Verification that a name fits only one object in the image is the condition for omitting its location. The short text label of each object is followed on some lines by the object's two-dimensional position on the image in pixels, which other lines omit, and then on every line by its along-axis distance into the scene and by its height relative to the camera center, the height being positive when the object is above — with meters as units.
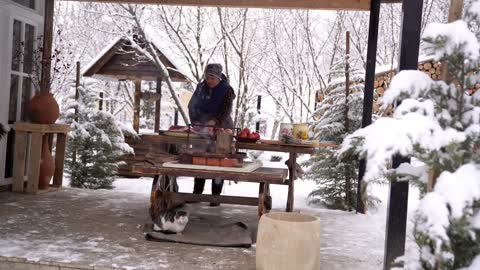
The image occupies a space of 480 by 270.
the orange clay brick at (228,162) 3.90 -0.30
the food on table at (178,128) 4.97 -0.06
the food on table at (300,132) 5.14 -0.02
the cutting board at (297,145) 4.81 -0.14
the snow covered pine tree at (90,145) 7.44 -0.43
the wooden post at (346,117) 6.03 +0.21
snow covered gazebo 10.34 +1.09
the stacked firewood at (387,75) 9.22 +1.16
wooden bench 3.73 -0.49
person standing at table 5.35 +0.24
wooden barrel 2.73 -0.65
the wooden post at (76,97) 7.48 +0.30
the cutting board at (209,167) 3.77 -0.34
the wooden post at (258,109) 9.57 +0.38
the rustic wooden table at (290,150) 4.69 -0.20
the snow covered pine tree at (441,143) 1.85 -0.02
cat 3.80 -0.79
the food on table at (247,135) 4.98 -0.08
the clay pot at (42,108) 5.36 +0.06
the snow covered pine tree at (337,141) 6.09 -0.11
